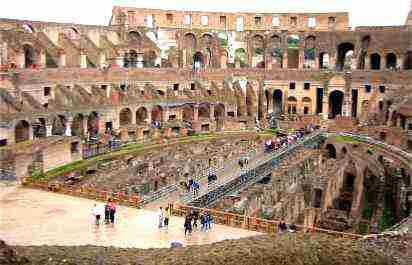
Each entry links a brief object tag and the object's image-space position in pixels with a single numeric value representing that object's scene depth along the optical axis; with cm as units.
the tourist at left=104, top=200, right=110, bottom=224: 2427
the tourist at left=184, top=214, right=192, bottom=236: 2297
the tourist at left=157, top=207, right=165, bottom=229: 2364
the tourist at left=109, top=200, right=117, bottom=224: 2416
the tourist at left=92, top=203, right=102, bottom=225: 2409
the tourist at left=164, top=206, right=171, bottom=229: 2364
